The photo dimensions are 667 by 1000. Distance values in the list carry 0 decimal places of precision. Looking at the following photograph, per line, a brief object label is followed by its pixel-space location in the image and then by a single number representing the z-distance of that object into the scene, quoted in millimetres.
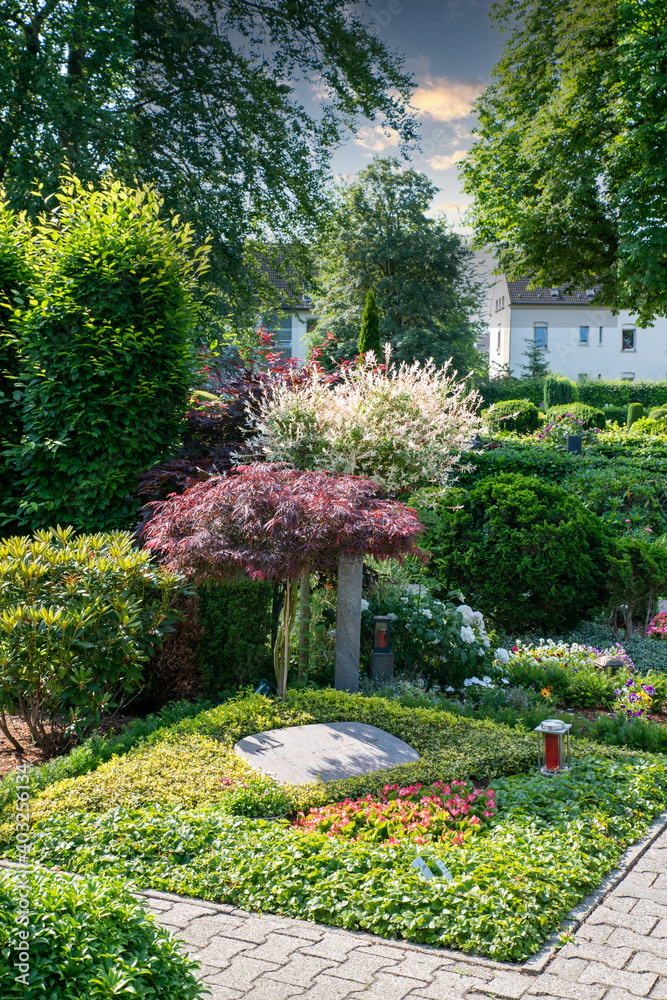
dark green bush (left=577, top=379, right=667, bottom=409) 36562
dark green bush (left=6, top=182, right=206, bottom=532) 7336
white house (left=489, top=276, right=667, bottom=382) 41406
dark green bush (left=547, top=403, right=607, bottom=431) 24953
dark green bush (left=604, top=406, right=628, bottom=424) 32688
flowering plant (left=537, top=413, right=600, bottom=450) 17986
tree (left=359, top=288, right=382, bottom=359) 20703
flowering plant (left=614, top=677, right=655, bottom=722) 6332
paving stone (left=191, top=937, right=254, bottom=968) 2836
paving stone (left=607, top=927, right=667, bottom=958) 2998
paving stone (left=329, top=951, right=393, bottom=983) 2760
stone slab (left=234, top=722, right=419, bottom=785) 4691
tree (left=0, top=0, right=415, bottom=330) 11547
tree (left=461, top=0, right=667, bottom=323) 15461
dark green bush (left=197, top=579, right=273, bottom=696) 6605
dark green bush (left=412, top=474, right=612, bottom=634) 8359
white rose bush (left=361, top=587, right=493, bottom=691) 7223
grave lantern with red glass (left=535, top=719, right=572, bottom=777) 4695
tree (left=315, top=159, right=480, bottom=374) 31703
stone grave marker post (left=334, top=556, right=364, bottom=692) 6570
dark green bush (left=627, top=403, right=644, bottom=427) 29344
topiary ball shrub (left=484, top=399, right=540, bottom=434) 25422
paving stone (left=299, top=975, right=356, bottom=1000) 2627
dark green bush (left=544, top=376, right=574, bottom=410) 33031
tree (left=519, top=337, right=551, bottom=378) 39562
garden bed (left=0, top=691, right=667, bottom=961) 3189
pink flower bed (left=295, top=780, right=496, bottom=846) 3893
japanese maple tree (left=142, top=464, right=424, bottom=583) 5410
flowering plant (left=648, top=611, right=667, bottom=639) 8328
